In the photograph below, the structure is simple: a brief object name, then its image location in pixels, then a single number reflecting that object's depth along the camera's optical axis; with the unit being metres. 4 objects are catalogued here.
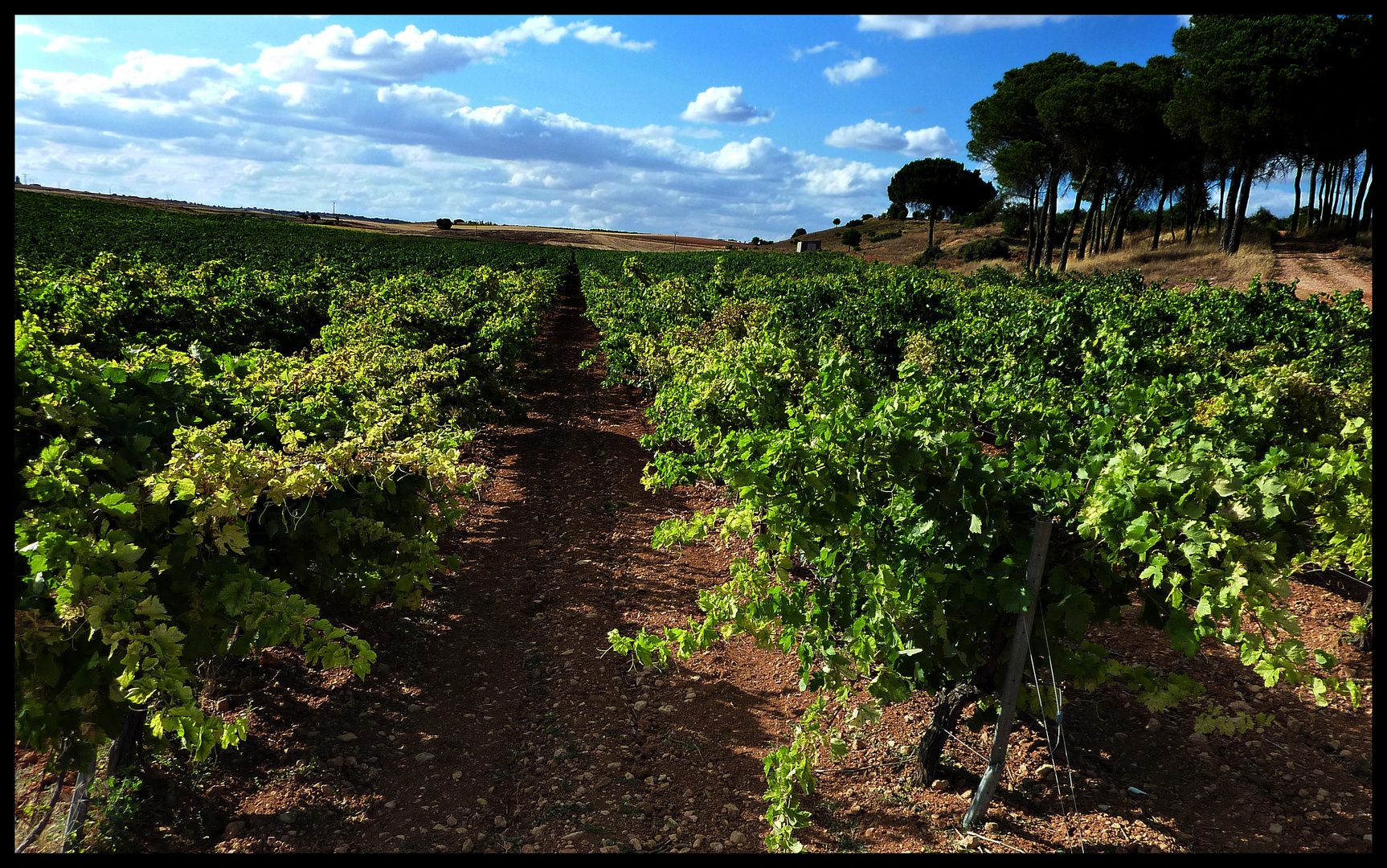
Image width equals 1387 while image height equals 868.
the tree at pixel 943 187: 65.19
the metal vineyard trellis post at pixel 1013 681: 3.10
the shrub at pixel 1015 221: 58.19
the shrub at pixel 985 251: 51.53
